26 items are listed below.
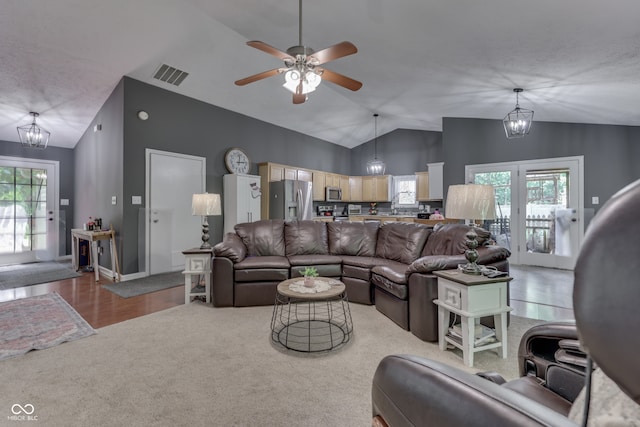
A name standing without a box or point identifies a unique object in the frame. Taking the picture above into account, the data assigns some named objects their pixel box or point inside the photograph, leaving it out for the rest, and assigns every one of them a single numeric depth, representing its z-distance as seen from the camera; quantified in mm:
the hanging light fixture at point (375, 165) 7762
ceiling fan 2502
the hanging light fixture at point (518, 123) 4250
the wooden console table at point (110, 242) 4398
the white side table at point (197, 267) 3459
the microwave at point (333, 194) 7773
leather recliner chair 301
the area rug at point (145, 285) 3859
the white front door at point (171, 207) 4695
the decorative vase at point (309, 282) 2529
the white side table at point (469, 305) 2139
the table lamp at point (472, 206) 2311
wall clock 5751
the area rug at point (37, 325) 2393
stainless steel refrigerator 6121
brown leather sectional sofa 2584
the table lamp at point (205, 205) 3680
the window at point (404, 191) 8086
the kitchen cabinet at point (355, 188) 8617
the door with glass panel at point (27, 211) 5703
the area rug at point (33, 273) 4367
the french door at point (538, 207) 5105
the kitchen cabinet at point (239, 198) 5531
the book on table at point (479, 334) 2271
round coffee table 2369
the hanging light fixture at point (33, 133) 4871
